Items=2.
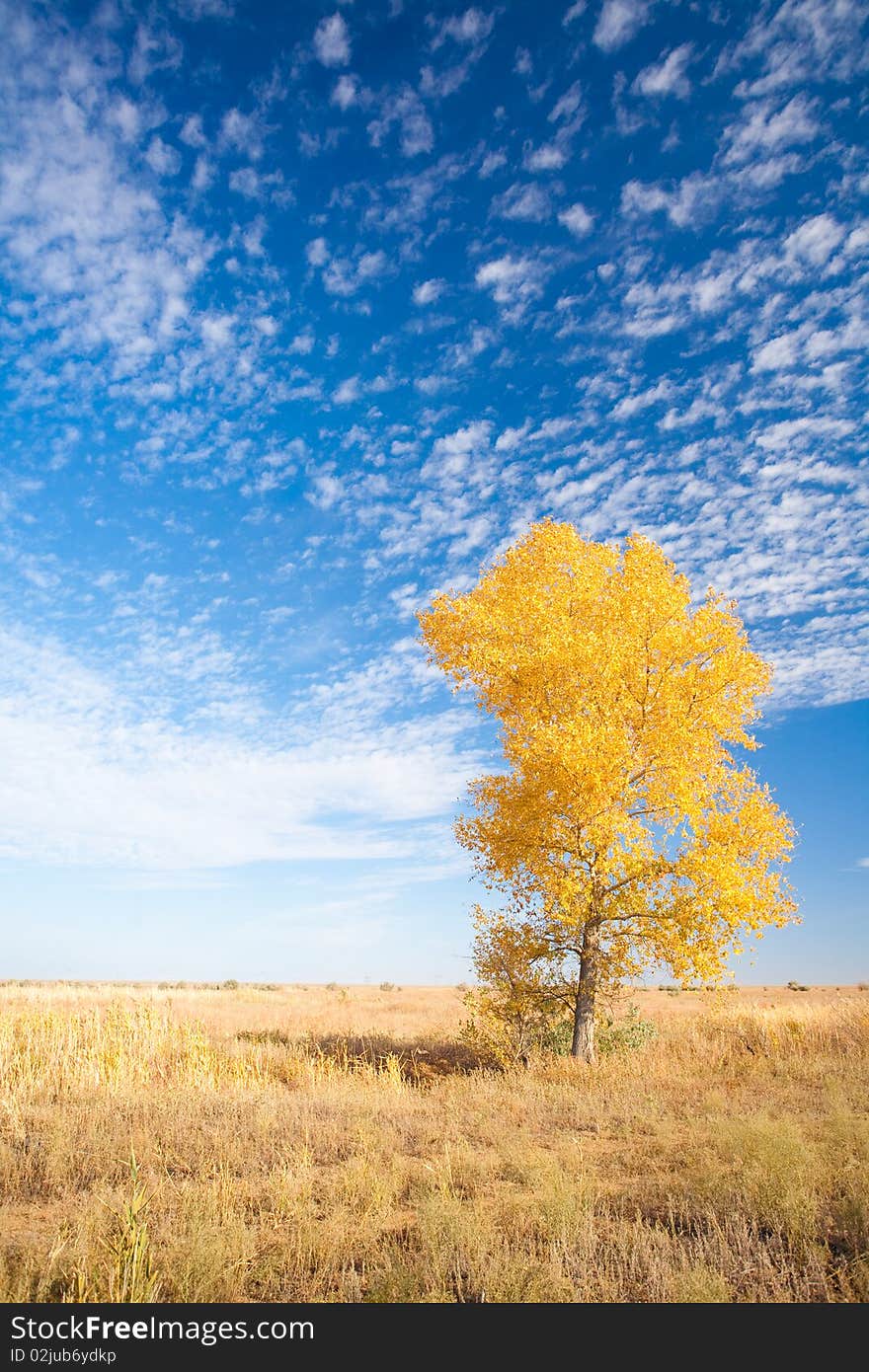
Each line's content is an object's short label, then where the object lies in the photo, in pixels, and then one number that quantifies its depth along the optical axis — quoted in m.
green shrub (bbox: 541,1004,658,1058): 15.02
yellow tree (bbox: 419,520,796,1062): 12.98
